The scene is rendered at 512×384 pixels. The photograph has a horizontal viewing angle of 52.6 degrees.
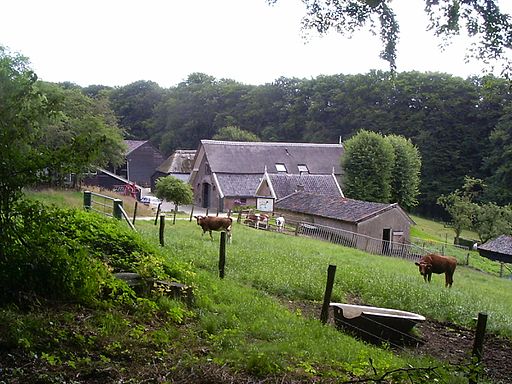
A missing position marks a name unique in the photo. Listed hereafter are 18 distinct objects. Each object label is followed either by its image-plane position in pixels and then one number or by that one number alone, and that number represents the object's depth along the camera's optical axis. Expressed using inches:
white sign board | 1752.0
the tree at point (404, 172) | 1983.3
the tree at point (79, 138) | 202.4
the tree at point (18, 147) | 197.0
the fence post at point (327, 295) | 325.7
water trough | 324.2
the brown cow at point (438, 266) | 692.1
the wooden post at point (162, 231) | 522.9
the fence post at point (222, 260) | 417.7
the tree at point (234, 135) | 2787.9
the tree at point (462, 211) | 1710.0
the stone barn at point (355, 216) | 1264.8
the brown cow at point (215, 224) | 797.2
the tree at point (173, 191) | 1382.9
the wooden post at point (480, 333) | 241.8
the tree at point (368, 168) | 1857.8
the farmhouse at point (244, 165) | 1940.2
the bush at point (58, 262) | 213.5
